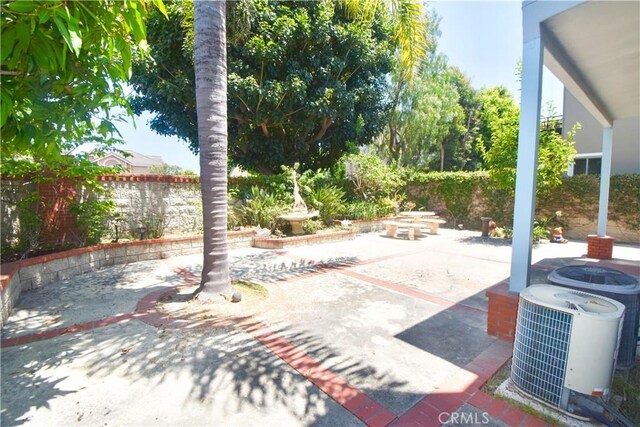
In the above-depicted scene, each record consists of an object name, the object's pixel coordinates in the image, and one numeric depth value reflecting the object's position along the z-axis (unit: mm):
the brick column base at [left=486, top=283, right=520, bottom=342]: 3461
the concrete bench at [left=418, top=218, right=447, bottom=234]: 12281
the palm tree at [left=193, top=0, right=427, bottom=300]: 4609
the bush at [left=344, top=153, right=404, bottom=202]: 13219
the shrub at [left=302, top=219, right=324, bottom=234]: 10336
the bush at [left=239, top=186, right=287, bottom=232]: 10102
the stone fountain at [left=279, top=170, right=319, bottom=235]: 9787
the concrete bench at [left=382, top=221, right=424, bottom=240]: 10935
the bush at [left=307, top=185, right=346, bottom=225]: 11703
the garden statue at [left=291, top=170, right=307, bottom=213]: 10414
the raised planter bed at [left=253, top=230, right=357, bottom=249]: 9133
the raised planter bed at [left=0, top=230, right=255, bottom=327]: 4680
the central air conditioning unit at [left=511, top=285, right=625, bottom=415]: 2281
